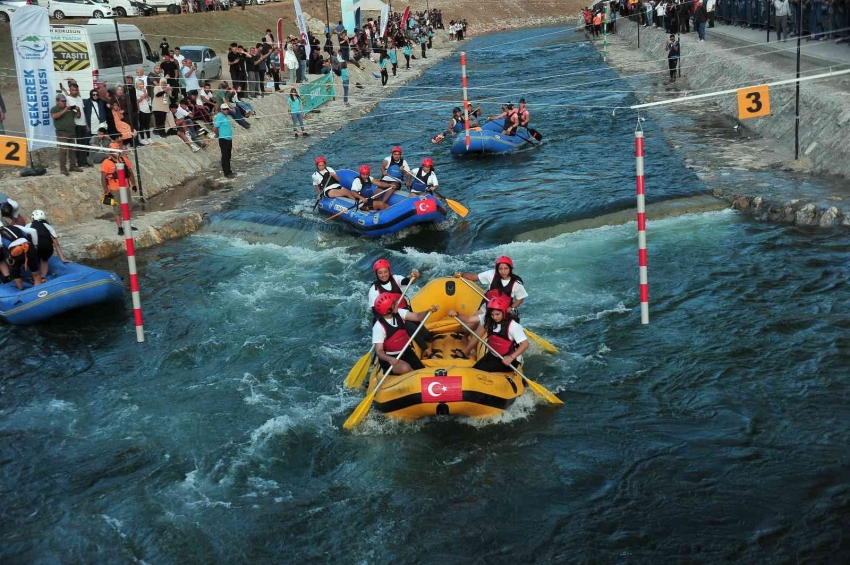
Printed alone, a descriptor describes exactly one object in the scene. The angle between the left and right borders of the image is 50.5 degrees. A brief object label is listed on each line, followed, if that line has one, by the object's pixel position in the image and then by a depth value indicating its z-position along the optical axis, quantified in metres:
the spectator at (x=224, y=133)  19.78
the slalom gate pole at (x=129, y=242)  10.76
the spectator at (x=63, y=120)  16.48
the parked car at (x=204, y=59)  26.88
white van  19.67
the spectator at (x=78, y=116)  16.92
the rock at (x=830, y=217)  13.69
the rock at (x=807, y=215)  13.90
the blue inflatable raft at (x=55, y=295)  12.60
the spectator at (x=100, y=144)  17.49
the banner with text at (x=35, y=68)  15.80
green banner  28.09
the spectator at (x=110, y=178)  15.69
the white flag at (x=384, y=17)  38.31
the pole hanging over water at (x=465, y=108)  19.95
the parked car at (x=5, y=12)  31.67
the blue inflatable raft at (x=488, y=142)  21.62
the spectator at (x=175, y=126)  20.94
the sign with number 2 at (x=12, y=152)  13.18
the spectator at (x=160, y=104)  20.05
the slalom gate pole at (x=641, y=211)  9.57
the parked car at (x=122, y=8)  38.86
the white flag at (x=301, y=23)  28.06
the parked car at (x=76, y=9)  34.97
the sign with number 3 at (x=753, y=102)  12.86
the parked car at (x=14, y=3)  31.92
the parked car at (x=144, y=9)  41.51
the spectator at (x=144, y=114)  19.50
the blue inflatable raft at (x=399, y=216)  15.51
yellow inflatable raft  8.89
